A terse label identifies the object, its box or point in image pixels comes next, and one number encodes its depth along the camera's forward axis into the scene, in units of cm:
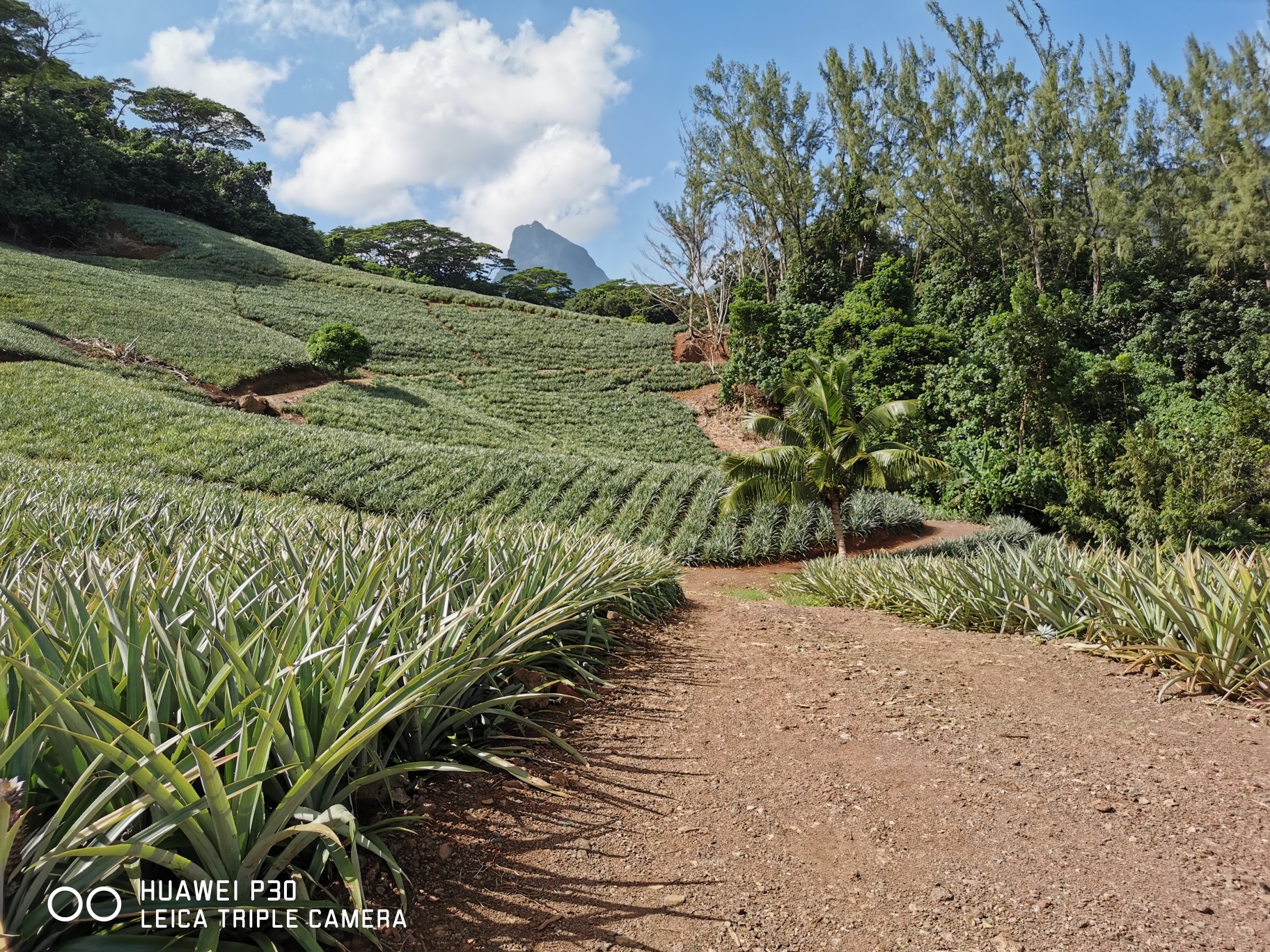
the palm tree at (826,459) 1145
